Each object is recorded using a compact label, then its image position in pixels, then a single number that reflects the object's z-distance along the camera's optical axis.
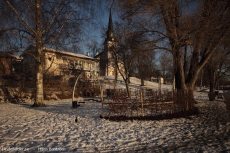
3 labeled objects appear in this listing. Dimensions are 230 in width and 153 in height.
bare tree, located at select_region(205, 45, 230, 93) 17.65
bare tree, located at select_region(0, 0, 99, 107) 9.15
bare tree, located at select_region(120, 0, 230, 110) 7.44
